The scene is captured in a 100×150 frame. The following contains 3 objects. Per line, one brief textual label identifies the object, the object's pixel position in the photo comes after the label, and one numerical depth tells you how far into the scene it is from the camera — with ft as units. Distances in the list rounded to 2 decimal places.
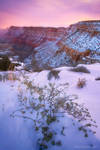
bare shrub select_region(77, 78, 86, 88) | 9.41
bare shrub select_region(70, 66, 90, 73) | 14.31
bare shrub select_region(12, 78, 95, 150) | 4.29
